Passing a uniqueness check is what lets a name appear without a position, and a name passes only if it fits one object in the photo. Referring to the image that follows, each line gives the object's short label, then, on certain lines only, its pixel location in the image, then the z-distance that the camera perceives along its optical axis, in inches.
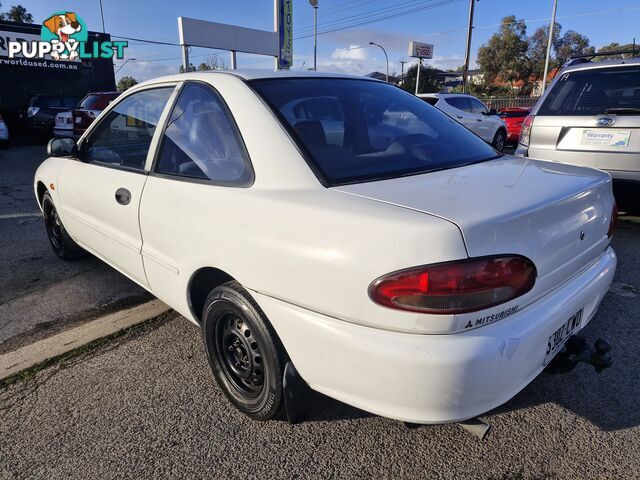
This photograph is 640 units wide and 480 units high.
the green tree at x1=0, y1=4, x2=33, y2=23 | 1456.2
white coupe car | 60.2
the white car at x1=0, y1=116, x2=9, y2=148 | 545.9
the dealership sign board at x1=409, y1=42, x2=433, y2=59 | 1210.6
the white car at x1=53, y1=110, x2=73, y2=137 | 511.1
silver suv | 172.6
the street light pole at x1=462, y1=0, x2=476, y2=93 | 1150.3
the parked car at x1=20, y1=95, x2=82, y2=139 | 608.1
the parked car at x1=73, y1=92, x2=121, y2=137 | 494.3
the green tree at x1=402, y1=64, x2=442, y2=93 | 1639.5
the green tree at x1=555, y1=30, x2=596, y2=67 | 2149.4
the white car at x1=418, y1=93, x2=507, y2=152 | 459.5
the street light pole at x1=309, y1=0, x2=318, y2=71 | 1159.0
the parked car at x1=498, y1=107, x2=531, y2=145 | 613.9
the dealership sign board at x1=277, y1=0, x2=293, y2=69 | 706.2
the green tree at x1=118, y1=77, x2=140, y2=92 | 2304.6
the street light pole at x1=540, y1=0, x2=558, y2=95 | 1247.5
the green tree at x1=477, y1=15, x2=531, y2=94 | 1975.9
